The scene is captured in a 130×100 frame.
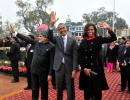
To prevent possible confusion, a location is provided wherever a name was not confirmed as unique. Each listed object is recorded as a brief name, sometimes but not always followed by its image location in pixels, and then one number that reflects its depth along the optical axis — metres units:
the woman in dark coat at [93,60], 2.20
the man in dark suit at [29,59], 3.47
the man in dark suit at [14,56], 4.45
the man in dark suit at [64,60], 2.45
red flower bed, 5.04
